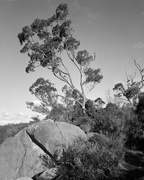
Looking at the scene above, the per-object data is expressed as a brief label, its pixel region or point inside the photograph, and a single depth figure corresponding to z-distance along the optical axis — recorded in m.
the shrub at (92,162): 4.35
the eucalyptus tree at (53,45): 18.22
